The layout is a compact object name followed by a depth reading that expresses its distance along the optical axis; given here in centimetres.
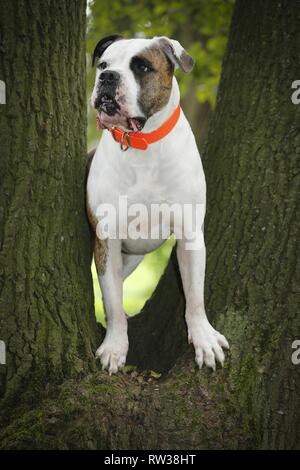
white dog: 333
